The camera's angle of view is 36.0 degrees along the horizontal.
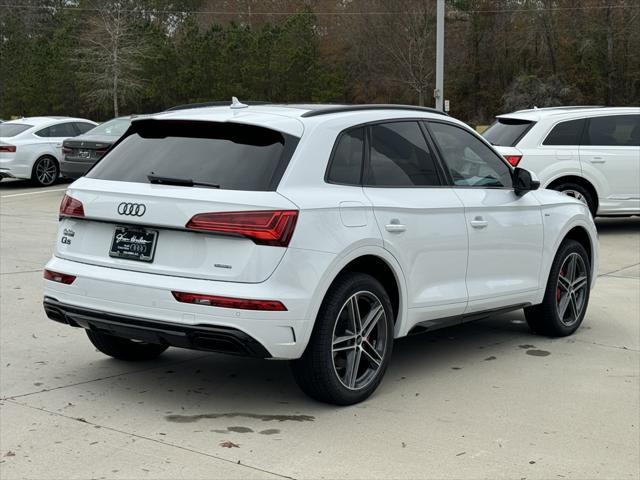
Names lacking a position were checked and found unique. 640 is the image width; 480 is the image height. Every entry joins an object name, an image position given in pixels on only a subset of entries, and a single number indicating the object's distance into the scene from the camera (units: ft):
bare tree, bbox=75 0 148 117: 216.74
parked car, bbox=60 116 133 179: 64.23
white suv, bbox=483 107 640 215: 44.39
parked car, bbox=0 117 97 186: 70.95
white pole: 92.48
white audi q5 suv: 16.61
